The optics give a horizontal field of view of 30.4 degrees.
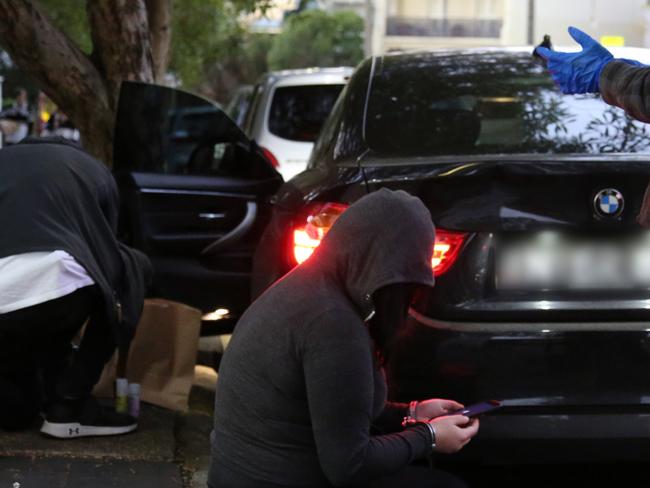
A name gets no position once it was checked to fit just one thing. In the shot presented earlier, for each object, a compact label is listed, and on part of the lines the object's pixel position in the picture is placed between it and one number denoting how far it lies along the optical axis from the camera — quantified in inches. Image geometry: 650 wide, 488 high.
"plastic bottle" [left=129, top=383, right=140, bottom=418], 204.4
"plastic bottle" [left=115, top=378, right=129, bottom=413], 203.5
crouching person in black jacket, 177.9
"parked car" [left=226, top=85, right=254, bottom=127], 602.5
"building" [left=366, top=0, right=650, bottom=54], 2242.9
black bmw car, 147.5
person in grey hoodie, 106.4
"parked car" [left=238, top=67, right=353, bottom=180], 434.3
